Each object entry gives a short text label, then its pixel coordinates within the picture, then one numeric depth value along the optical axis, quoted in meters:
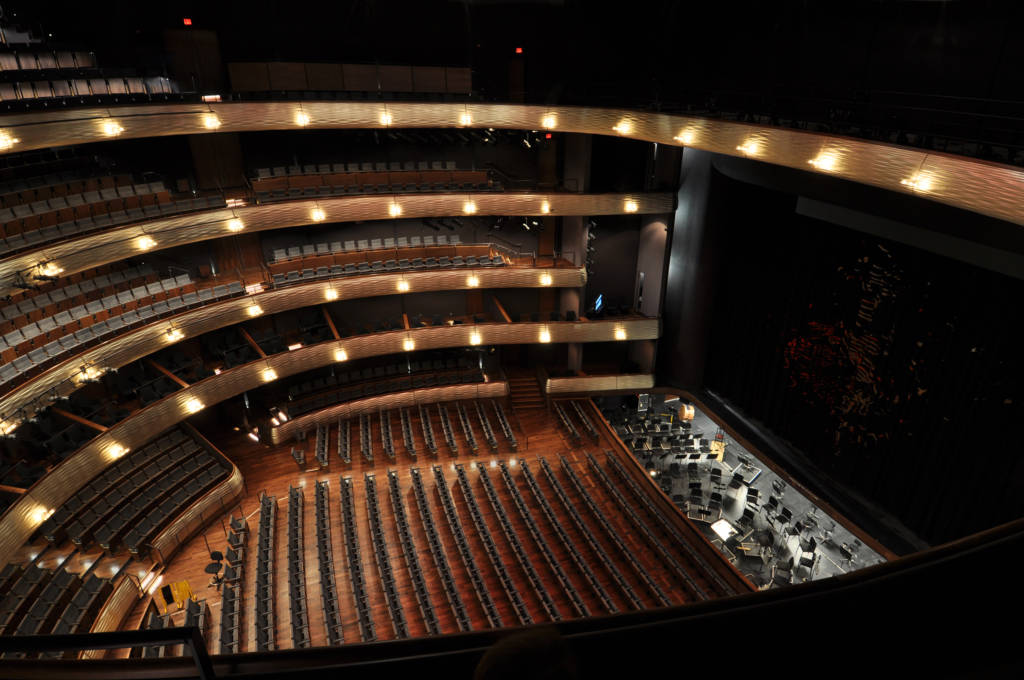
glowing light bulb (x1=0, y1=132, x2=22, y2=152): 9.11
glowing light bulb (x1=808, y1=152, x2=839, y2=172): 8.38
